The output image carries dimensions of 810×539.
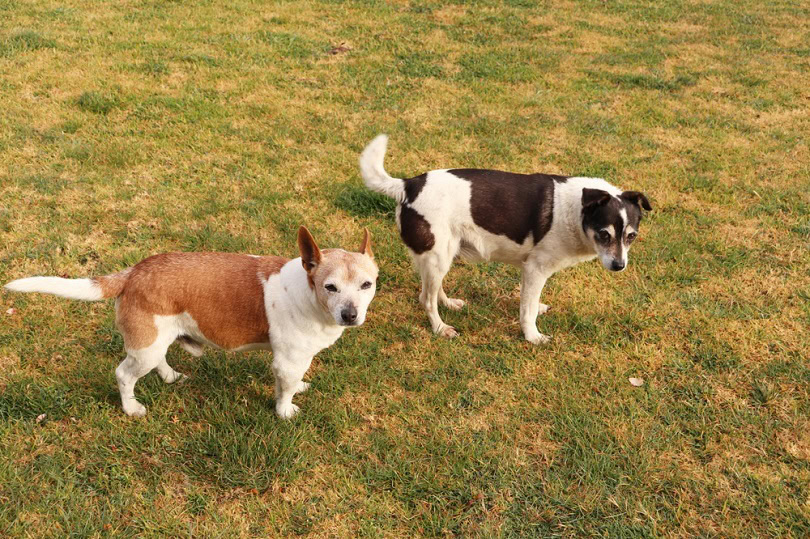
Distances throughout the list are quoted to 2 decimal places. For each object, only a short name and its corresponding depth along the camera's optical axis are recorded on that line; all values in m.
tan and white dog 3.34
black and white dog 4.33
